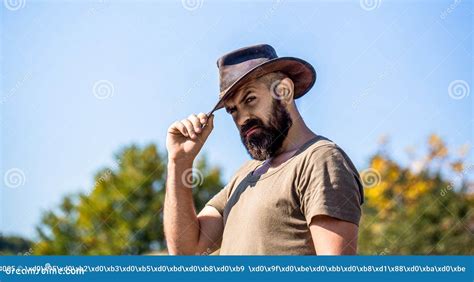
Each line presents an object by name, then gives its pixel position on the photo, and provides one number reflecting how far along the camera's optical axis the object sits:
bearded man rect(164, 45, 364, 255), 2.50
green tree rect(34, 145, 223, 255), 20.88
